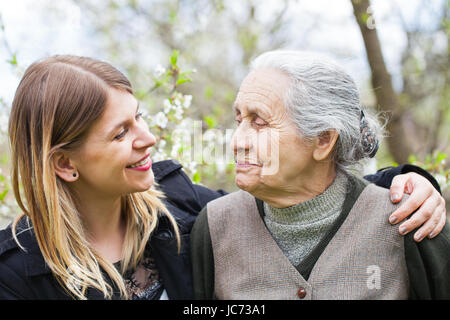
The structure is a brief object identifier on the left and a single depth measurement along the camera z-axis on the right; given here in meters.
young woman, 0.88
